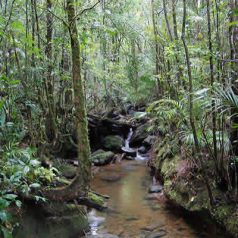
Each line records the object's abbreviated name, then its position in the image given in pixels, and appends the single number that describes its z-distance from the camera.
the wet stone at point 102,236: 5.46
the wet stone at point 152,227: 5.87
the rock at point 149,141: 13.15
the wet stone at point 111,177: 9.50
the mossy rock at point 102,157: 11.23
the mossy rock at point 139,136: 13.95
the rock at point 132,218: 6.34
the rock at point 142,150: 13.20
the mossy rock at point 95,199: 6.39
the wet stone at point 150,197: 7.56
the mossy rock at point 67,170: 8.49
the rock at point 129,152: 12.76
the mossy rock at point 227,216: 4.80
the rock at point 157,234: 5.54
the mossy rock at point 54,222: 4.56
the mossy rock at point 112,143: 12.98
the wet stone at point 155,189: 8.01
